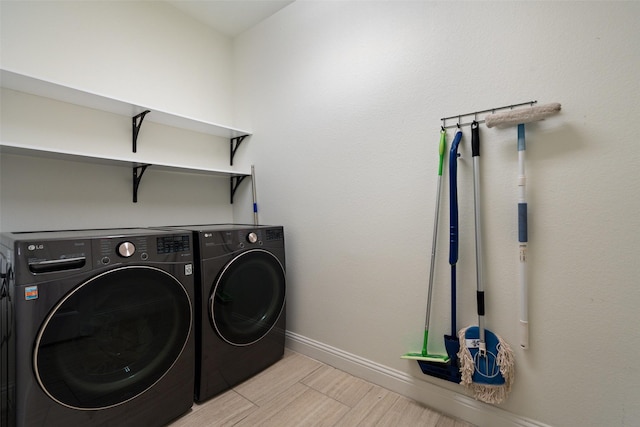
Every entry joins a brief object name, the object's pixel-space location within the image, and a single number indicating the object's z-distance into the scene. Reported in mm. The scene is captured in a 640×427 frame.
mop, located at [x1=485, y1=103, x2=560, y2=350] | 1092
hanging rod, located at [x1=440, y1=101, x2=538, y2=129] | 1148
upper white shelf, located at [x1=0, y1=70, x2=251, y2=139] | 1282
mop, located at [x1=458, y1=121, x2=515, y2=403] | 1157
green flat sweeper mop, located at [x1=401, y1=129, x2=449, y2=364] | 1306
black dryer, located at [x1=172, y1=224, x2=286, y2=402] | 1395
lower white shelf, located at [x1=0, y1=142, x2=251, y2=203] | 1259
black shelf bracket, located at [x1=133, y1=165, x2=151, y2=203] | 1772
